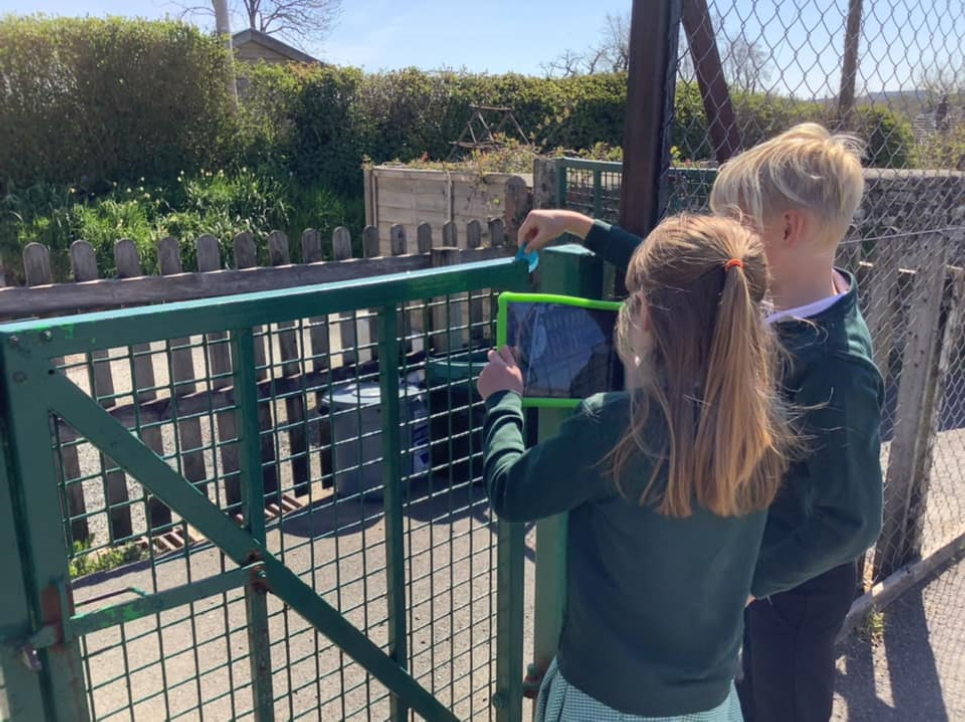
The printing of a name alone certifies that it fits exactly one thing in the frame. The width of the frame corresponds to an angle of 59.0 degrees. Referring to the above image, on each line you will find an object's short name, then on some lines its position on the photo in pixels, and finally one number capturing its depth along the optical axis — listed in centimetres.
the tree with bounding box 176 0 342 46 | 2902
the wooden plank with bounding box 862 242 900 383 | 366
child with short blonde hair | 168
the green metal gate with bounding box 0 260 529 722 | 135
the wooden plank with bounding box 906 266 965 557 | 348
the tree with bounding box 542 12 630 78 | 2865
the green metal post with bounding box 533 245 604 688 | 207
